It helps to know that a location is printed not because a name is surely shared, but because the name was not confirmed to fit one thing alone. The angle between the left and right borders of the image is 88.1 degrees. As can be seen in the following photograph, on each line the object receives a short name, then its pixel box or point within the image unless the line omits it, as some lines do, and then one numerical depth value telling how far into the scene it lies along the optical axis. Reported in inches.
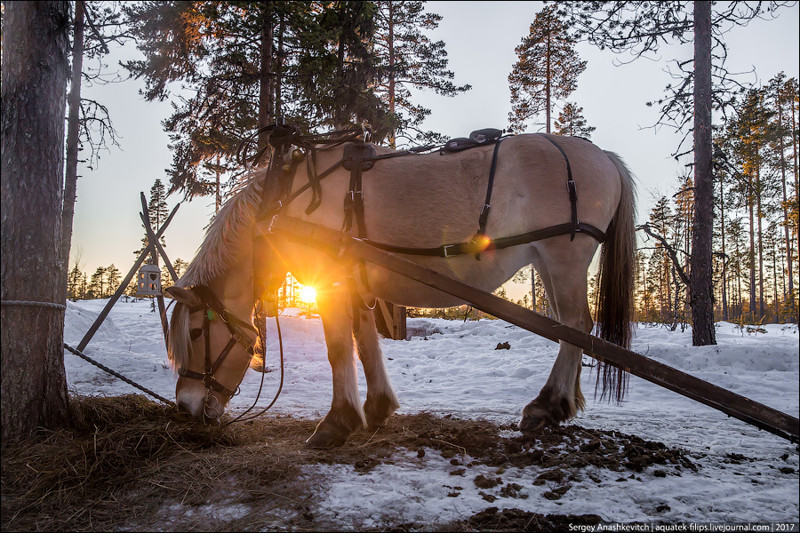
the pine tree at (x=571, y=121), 781.5
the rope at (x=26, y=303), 91.6
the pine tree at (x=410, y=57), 537.6
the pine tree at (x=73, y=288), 1306.0
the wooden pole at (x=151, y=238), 290.5
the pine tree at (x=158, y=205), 1221.1
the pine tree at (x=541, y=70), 709.9
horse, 117.5
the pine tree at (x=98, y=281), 1831.9
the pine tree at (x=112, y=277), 1931.6
